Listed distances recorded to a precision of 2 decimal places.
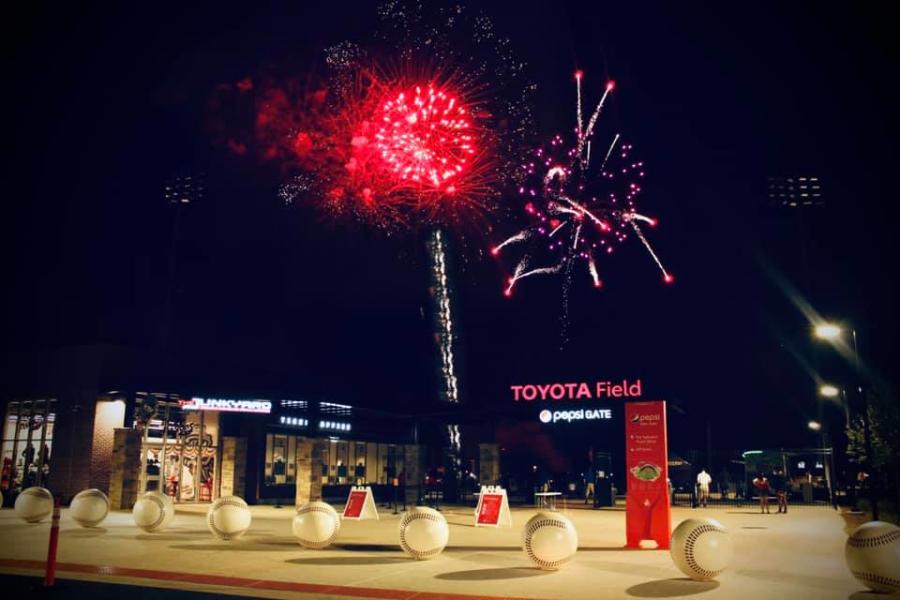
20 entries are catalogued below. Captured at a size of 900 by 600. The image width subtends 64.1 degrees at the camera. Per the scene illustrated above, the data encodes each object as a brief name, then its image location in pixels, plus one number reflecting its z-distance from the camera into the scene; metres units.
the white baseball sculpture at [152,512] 16.44
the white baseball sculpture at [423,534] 12.70
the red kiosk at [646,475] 15.26
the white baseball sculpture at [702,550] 10.51
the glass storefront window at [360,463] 36.19
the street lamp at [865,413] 22.60
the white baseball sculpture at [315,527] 13.93
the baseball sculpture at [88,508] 16.72
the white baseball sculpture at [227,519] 14.90
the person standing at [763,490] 28.23
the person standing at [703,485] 30.78
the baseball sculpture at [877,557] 9.34
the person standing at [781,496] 27.98
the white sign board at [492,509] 20.66
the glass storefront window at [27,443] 28.34
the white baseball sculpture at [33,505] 18.22
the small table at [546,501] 31.94
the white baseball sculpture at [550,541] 11.55
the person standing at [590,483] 35.41
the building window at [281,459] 31.17
